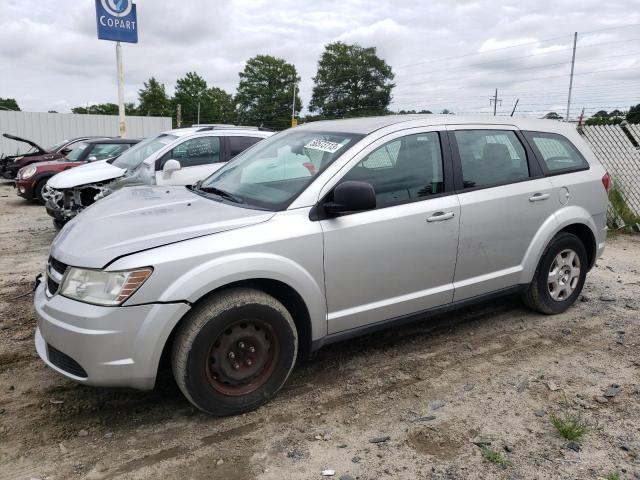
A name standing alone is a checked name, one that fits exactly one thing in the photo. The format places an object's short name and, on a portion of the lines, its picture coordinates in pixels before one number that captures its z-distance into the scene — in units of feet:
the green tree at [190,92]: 198.34
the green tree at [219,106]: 204.03
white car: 24.20
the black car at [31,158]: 43.78
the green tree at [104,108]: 231.36
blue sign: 48.08
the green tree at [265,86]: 220.23
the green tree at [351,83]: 194.39
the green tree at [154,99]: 181.27
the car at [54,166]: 36.55
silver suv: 9.09
